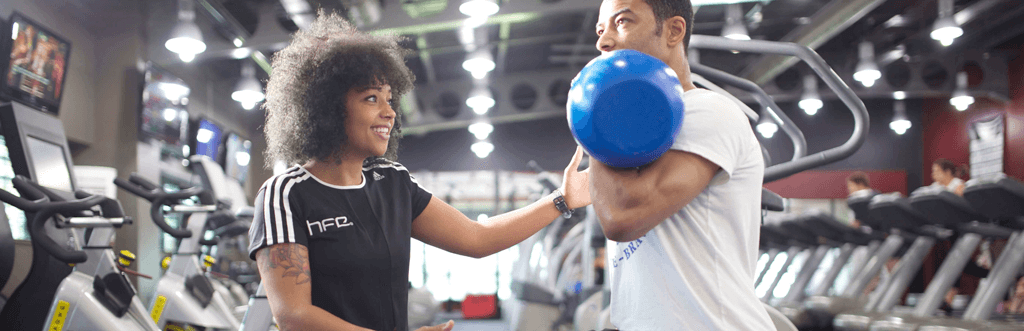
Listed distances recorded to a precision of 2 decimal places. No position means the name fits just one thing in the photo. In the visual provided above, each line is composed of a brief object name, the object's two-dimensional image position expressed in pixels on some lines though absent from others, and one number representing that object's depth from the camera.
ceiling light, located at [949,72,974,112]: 9.81
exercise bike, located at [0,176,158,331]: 2.52
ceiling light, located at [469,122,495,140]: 10.95
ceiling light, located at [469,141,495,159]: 12.02
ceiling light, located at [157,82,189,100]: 7.11
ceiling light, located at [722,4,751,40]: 6.51
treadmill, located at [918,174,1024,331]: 3.84
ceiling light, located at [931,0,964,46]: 6.47
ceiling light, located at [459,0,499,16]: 4.98
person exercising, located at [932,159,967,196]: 6.00
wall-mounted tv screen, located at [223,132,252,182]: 8.84
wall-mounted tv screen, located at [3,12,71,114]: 4.67
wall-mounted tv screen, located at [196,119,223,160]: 8.06
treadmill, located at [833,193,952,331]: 4.74
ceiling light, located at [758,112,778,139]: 9.85
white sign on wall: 9.77
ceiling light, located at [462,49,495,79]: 7.24
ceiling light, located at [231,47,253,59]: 6.96
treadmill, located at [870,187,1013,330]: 4.28
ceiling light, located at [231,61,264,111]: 7.11
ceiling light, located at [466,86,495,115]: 8.74
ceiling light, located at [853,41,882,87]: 7.71
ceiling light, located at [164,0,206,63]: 5.52
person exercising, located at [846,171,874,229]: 6.68
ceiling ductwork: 6.70
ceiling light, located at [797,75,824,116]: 9.18
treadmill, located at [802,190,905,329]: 5.91
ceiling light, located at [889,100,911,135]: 11.12
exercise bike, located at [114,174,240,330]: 3.43
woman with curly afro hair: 1.31
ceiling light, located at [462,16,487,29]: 6.67
